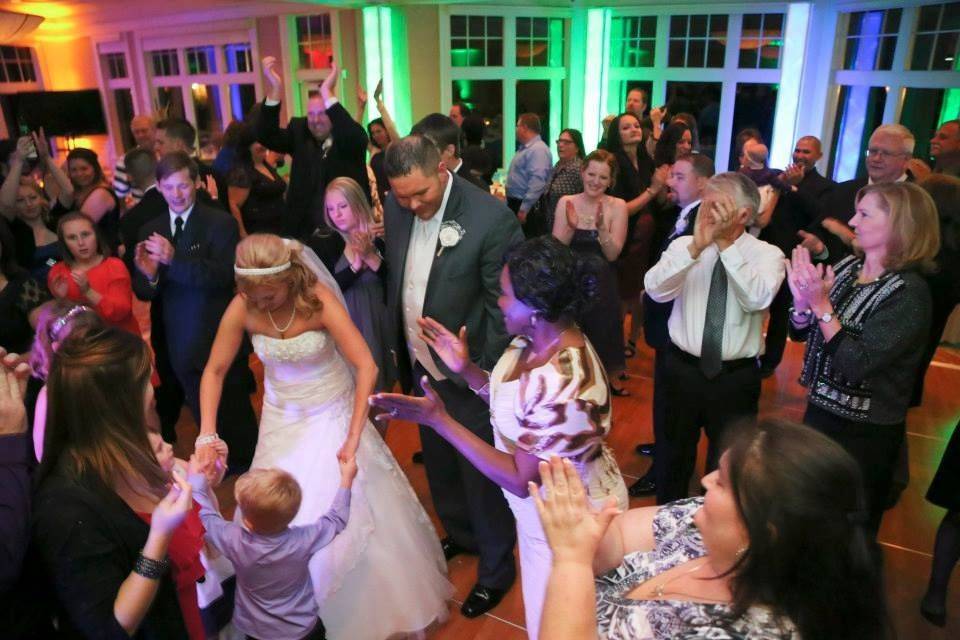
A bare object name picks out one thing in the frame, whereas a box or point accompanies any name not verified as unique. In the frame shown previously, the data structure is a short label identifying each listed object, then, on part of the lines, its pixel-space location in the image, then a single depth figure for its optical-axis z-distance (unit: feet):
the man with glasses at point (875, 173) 11.18
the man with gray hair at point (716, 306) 8.45
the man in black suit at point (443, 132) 11.10
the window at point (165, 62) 38.42
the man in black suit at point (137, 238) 11.82
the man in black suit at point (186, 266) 10.43
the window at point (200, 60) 36.24
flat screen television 37.14
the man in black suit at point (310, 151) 13.70
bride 8.02
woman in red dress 10.49
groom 8.32
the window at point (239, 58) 34.40
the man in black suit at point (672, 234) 10.44
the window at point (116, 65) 40.93
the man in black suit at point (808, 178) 13.84
